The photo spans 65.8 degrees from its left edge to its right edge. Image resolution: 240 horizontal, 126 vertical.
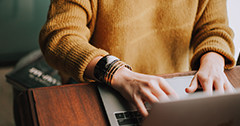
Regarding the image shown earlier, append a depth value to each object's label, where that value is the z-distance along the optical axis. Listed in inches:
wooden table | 12.7
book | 48.4
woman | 16.7
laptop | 8.8
